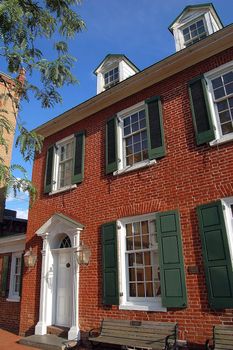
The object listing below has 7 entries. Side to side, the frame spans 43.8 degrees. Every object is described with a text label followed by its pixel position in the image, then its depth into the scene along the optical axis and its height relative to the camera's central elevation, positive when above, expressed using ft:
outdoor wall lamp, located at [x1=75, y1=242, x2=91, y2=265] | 27.12 +2.95
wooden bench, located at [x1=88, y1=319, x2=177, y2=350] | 19.90 -3.31
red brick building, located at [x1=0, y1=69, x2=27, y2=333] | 35.53 +1.44
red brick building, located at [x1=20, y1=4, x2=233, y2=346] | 20.65 +7.00
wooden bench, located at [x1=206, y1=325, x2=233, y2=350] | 17.31 -3.10
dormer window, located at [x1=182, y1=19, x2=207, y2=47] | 29.01 +24.06
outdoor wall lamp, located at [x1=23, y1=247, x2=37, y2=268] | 31.86 +3.19
